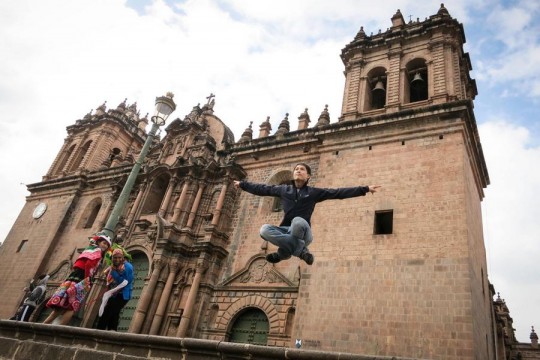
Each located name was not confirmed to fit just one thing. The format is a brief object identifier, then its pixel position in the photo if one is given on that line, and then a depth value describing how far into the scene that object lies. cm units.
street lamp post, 818
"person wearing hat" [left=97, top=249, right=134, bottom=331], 598
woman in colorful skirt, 561
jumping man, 432
